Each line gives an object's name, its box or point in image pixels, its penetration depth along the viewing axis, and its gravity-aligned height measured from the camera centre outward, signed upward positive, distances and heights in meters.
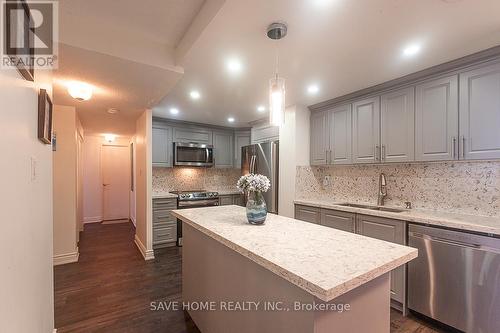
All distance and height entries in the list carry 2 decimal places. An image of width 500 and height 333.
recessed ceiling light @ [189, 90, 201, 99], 2.90 +0.92
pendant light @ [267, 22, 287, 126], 1.60 +0.50
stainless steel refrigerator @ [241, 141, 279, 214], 3.78 +0.02
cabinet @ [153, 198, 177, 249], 3.92 -1.01
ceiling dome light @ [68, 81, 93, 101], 2.29 +0.76
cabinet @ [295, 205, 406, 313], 2.24 -0.69
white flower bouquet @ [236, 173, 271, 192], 1.70 -0.14
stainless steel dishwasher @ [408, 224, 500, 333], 1.74 -0.94
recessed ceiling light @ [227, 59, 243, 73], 2.06 +0.93
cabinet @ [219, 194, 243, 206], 4.65 -0.70
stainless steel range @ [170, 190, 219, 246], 4.11 -0.64
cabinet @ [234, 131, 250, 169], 5.09 +0.51
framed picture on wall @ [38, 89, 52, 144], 1.29 +0.29
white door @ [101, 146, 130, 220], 6.05 -0.42
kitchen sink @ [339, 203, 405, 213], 2.63 -0.53
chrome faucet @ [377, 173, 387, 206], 2.92 -0.32
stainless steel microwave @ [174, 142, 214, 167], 4.39 +0.22
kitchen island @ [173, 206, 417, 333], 0.95 -0.58
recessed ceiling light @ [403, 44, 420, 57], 1.85 +0.95
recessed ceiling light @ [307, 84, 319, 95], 2.73 +0.93
